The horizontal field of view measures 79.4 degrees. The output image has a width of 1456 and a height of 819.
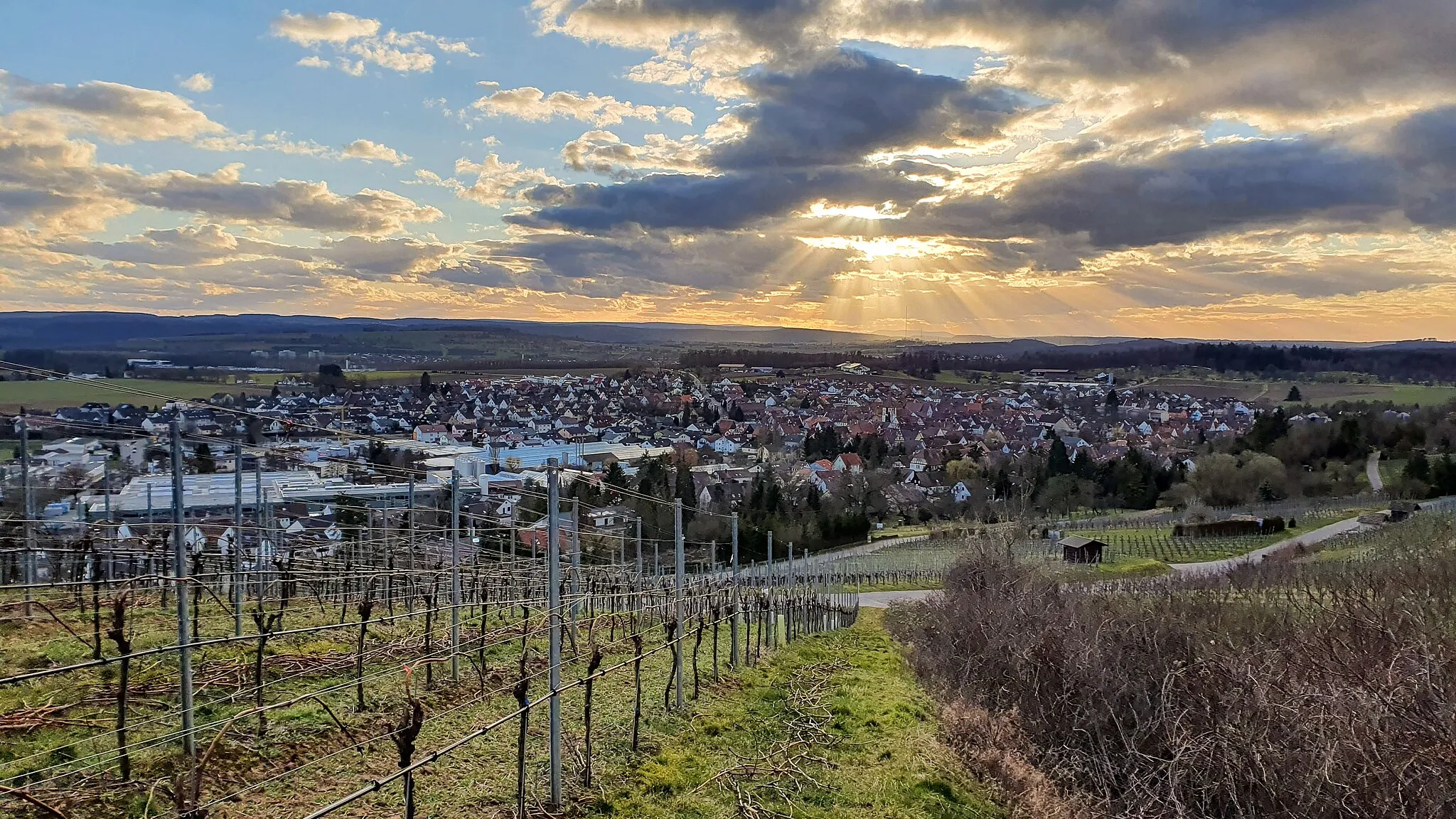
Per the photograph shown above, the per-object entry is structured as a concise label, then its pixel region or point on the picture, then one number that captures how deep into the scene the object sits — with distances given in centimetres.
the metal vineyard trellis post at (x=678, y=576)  902
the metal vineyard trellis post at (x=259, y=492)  1090
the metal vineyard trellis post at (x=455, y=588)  776
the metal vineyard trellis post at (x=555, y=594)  605
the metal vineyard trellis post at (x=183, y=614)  522
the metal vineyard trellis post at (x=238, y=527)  752
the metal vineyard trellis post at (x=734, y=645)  1234
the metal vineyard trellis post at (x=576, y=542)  727
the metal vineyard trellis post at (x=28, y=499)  1025
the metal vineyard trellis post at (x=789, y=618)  1752
